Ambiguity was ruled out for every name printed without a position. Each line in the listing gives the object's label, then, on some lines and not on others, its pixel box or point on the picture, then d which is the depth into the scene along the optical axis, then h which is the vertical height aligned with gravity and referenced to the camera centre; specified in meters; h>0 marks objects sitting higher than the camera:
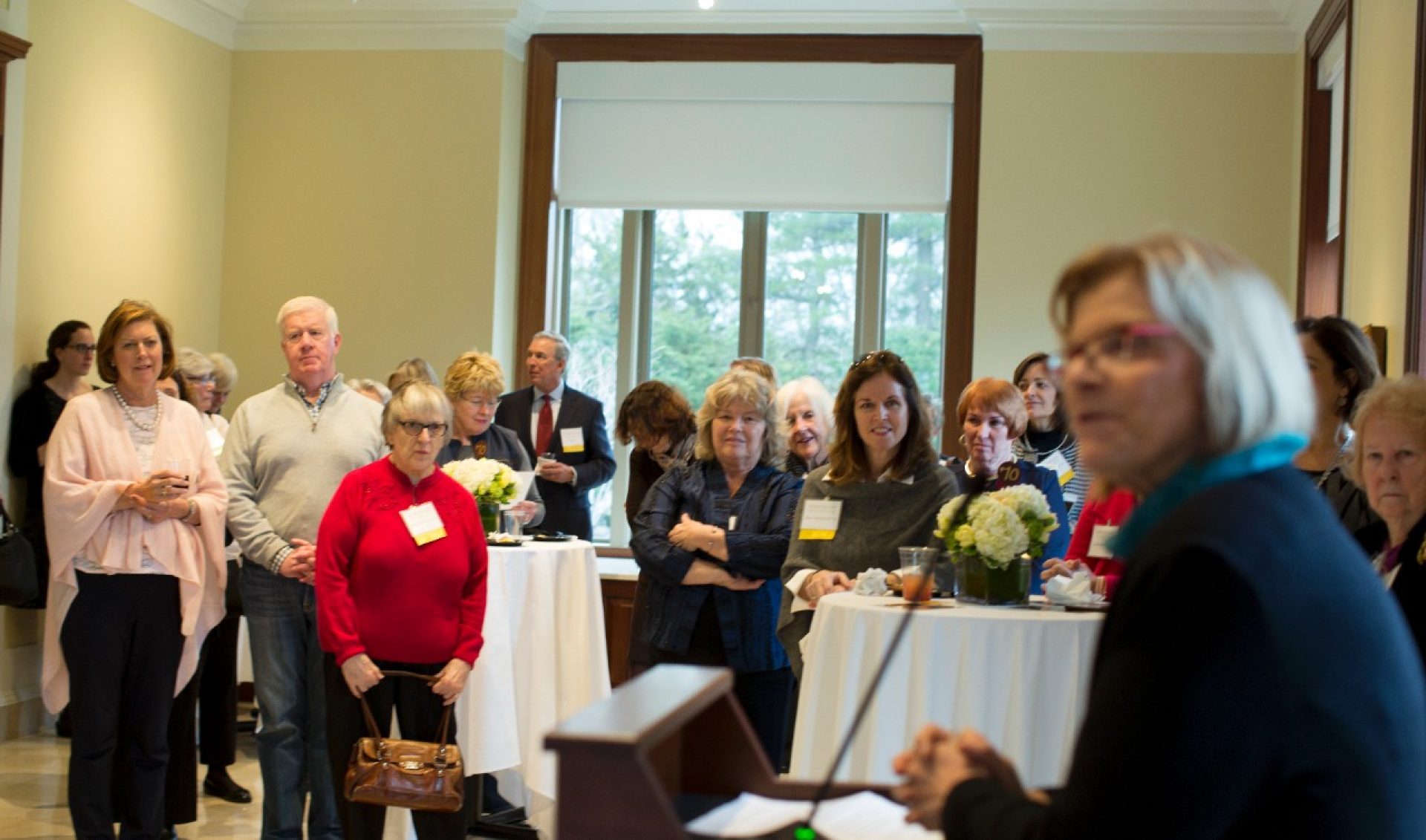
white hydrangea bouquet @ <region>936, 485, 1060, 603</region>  3.45 -0.25
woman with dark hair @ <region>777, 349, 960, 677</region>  3.84 -0.16
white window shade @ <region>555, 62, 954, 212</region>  7.88 +1.62
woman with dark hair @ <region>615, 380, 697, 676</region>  5.96 -0.03
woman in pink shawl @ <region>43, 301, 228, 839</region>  4.07 -0.48
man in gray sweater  4.19 -0.35
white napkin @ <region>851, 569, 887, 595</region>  3.59 -0.38
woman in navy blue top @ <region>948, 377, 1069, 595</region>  4.30 +0.03
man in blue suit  6.46 -0.05
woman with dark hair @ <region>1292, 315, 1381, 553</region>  3.29 +0.16
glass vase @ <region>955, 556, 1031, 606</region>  3.51 -0.36
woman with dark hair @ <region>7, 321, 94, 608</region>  6.18 -0.04
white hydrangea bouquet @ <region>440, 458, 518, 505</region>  4.56 -0.20
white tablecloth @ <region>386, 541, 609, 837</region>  4.32 -0.78
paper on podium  1.44 -0.40
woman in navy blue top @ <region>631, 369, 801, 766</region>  4.16 -0.37
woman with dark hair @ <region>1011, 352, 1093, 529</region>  5.31 -0.01
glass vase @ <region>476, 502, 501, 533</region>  4.64 -0.33
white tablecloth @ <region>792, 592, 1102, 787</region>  3.28 -0.57
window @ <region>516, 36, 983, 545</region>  7.82 +1.19
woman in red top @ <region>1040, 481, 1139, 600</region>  3.63 -0.27
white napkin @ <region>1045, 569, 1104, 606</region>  3.50 -0.37
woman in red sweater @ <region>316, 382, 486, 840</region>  3.74 -0.47
